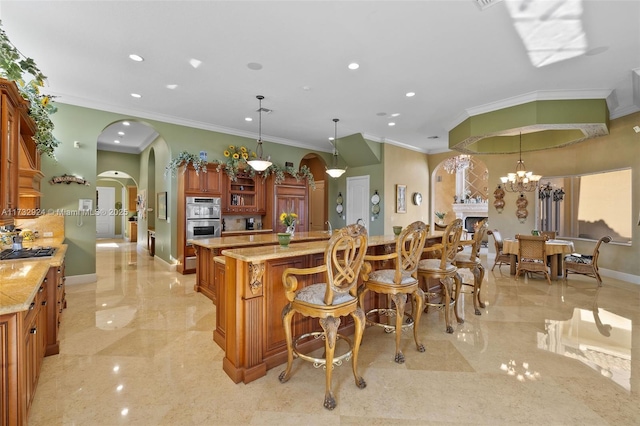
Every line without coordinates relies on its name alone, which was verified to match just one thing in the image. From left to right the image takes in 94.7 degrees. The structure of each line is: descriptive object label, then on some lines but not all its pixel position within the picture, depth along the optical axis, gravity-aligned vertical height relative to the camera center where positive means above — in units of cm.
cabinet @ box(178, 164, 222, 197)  591 +55
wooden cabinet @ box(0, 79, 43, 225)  212 +49
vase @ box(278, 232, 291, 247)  267 -27
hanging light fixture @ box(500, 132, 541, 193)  614 +65
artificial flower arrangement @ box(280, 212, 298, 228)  365 -13
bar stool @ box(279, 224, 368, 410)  203 -67
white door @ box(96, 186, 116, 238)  1269 -13
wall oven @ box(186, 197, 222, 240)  593 -18
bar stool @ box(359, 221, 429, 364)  259 -64
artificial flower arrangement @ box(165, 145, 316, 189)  586 +95
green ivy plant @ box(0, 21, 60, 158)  214 +107
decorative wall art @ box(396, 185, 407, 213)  802 +30
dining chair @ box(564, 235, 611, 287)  520 -99
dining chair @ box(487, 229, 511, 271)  626 -95
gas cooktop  259 -42
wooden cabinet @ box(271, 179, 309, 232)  727 +17
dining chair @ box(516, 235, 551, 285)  539 -83
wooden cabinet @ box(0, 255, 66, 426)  145 -84
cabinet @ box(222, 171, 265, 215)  654 +33
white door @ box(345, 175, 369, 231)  812 +29
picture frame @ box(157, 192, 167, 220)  658 +7
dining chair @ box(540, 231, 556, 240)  632 -52
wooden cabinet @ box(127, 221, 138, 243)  1148 -91
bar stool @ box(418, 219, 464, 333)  319 -65
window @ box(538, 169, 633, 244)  569 +10
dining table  546 -80
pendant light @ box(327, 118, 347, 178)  616 +81
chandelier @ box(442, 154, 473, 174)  964 +155
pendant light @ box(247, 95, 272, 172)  494 +78
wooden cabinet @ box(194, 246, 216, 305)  430 -98
